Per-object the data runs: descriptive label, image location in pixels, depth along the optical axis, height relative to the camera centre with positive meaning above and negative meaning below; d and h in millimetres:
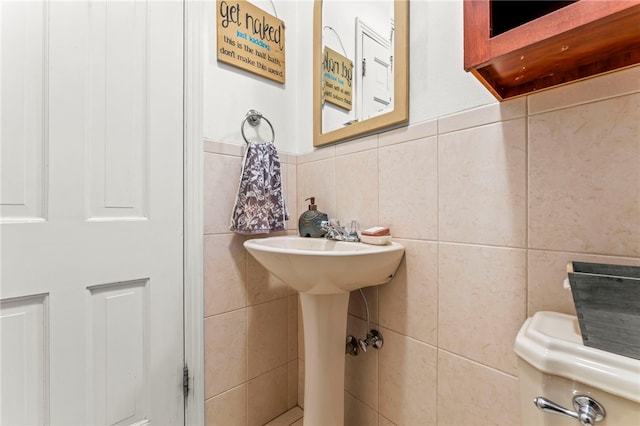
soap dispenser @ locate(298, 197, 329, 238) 1160 -36
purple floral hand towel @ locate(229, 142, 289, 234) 1132 +78
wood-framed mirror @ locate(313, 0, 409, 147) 964 +578
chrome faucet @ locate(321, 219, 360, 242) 1057 -64
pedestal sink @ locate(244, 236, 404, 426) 797 -231
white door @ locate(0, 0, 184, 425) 804 +8
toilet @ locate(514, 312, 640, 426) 421 -267
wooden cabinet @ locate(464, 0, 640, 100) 456 +320
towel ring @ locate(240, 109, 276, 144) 1217 +420
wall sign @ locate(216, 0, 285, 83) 1157 +764
